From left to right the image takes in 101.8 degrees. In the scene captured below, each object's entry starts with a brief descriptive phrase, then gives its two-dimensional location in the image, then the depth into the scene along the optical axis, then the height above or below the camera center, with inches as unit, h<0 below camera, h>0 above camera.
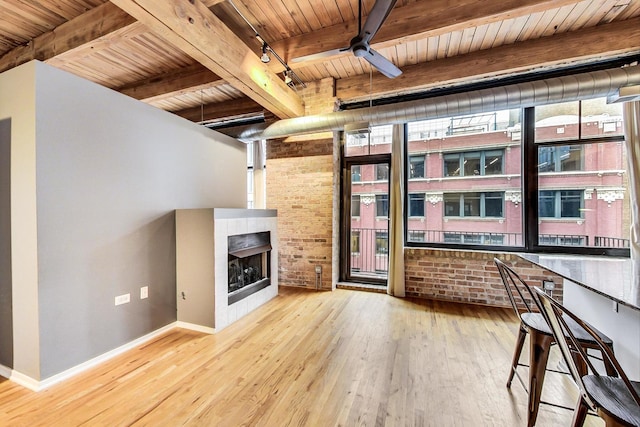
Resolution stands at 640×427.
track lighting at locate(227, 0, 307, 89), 114.1 +74.8
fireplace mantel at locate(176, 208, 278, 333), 119.6 -27.5
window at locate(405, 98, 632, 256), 139.7 +17.7
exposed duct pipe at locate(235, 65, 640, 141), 109.5 +52.2
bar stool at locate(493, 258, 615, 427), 61.6 -35.9
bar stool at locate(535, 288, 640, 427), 39.8 -31.1
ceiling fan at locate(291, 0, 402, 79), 76.0 +58.4
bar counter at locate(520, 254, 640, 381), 55.7 -25.8
